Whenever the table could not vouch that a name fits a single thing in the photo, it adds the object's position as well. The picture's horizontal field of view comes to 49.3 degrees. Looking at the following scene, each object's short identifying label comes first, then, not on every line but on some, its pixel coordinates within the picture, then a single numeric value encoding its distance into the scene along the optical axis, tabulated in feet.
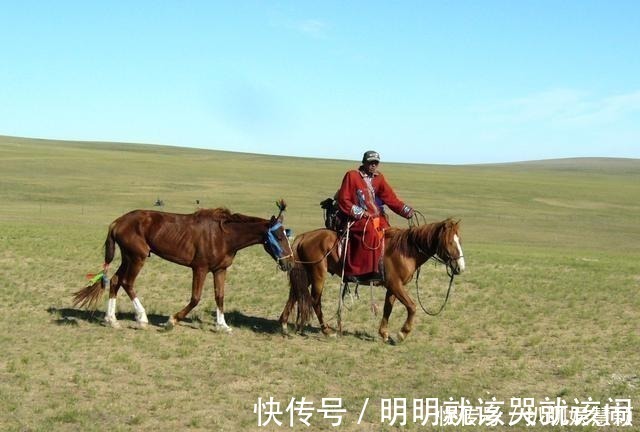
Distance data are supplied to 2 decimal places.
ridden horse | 34.94
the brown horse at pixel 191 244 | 36.88
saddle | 36.88
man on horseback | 36.50
